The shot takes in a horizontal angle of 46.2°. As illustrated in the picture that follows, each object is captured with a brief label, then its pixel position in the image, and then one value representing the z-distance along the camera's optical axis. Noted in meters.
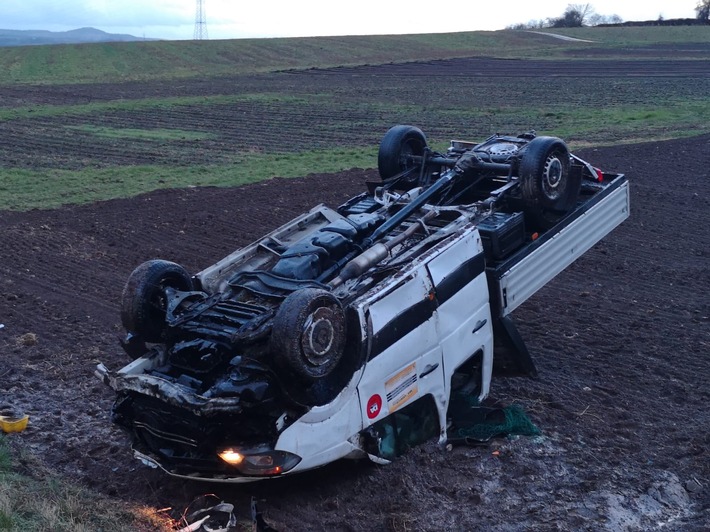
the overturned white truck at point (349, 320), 4.97
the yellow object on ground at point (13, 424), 6.54
